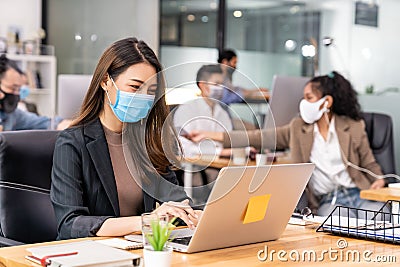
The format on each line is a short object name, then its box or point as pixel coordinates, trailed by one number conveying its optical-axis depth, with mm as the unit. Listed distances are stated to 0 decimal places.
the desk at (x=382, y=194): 3089
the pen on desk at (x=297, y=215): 2487
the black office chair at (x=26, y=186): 2555
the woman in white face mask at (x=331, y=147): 4281
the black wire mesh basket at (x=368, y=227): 2145
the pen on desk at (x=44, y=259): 1664
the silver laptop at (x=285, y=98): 4555
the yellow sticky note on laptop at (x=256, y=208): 1920
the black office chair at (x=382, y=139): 4395
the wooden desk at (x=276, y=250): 1795
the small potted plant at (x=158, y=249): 1630
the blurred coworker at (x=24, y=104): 5317
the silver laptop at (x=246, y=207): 1808
